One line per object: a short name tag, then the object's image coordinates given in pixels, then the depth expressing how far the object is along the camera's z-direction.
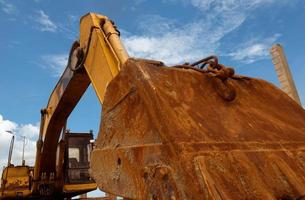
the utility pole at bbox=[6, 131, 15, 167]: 7.79
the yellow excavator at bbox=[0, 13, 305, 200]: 1.33
